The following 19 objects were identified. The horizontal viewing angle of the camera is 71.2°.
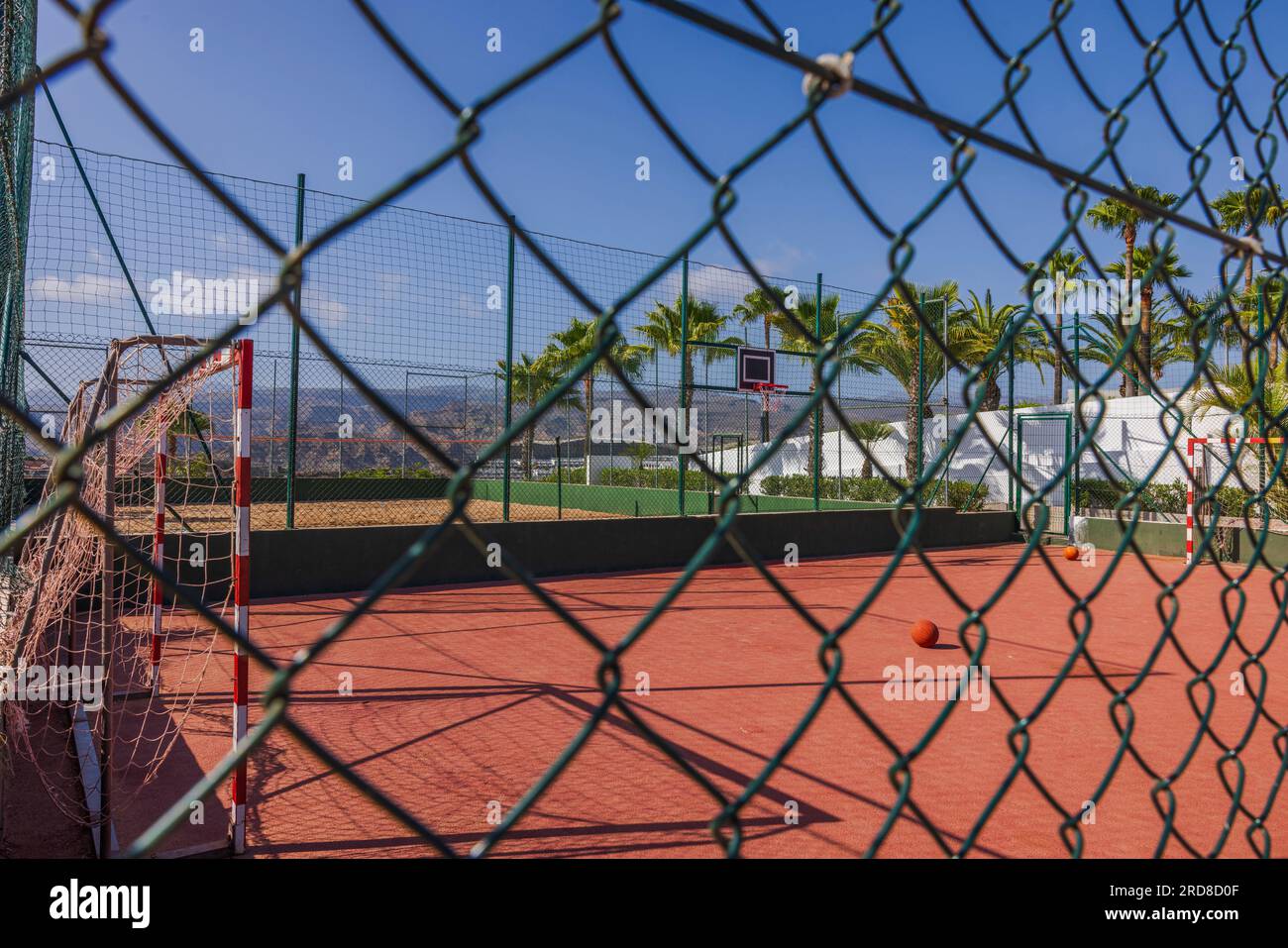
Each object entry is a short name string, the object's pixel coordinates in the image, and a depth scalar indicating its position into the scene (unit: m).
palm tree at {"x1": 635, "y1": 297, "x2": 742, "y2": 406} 27.92
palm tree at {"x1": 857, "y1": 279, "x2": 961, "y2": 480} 20.98
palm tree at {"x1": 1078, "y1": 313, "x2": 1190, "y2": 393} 21.56
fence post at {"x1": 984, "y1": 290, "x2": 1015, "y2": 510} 12.60
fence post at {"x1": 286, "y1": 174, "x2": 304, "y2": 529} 9.76
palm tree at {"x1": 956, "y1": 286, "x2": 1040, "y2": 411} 22.05
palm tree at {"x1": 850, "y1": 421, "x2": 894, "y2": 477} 23.44
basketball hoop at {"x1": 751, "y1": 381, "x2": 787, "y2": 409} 14.12
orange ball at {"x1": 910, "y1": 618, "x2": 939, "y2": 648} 7.18
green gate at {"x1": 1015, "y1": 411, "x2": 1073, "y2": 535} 19.77
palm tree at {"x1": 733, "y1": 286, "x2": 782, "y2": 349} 24.63
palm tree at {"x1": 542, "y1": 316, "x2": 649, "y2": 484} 23.00
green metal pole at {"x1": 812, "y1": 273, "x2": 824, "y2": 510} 14.62
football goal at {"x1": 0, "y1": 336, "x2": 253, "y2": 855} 3.43
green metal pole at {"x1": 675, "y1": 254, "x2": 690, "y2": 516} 12.46
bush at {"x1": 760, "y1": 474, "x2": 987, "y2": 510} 19.13
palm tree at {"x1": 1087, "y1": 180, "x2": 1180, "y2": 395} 21.69
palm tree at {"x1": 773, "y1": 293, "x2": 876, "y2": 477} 16.81
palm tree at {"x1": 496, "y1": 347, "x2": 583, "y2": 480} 13.28
